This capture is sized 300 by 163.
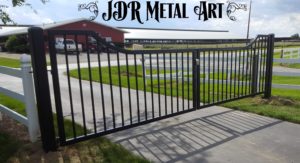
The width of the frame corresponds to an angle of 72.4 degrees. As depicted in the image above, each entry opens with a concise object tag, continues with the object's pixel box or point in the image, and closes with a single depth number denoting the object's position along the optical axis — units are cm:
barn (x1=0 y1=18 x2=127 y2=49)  2755
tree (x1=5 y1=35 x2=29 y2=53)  2393
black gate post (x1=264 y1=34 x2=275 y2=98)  472
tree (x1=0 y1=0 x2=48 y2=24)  416
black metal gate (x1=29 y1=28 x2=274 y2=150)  255
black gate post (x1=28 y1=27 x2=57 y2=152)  246
